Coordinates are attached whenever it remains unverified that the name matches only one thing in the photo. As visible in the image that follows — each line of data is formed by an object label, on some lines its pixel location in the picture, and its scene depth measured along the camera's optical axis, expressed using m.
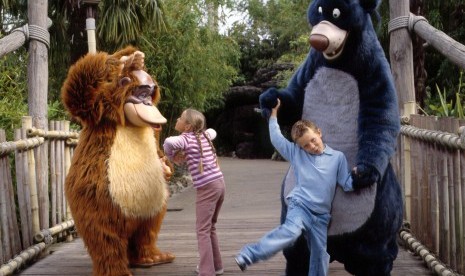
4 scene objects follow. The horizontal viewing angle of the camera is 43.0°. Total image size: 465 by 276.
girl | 3.17
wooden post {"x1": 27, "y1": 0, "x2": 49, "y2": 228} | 4.25
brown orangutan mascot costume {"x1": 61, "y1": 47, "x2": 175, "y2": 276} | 3.04
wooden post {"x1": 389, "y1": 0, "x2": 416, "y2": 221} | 4.07
